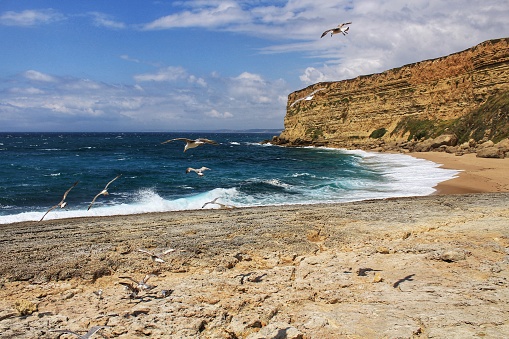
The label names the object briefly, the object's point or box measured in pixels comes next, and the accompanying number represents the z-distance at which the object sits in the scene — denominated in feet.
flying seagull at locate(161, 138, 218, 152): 25.26
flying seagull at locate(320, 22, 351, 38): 29.26
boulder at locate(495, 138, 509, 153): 109.60
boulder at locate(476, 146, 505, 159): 108.58
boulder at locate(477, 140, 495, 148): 124.27
